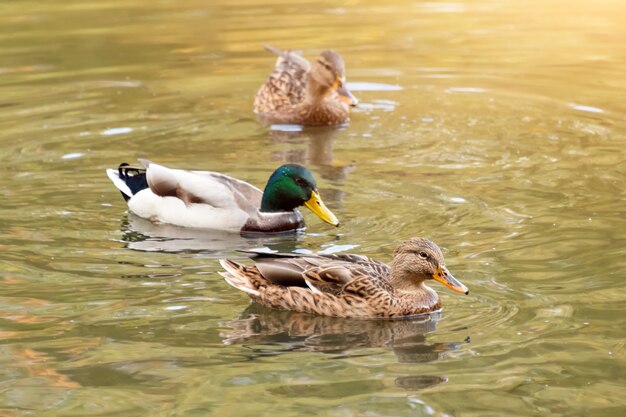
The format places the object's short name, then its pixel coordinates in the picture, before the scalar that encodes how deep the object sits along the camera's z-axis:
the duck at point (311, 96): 15.04
